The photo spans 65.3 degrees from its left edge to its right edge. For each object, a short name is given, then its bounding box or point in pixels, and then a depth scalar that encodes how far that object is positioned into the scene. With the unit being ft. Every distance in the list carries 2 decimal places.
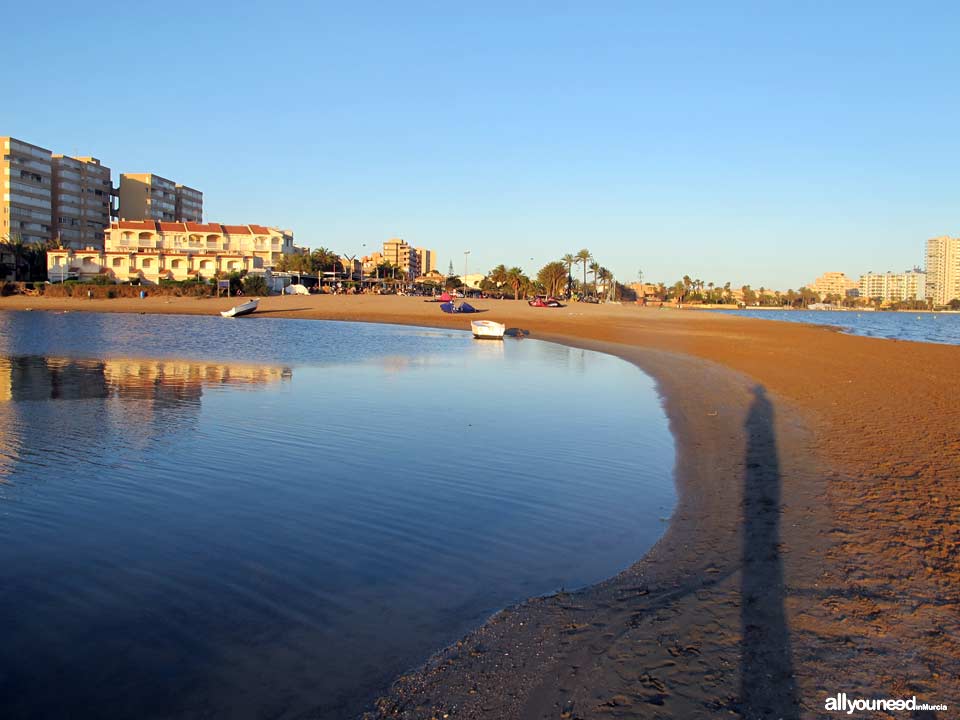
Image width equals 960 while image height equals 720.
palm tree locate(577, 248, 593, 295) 512.22
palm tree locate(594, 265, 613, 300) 536.01
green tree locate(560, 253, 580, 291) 509.35
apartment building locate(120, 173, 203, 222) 392.06
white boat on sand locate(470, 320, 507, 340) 143.43
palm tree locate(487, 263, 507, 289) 488.85
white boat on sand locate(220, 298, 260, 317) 203.51
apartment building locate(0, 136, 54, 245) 325.21
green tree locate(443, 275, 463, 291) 497.87
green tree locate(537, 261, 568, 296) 491.72
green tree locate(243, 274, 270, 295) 287.59
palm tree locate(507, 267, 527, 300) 467.60
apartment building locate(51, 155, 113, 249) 358.23
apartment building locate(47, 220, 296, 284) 300.20
